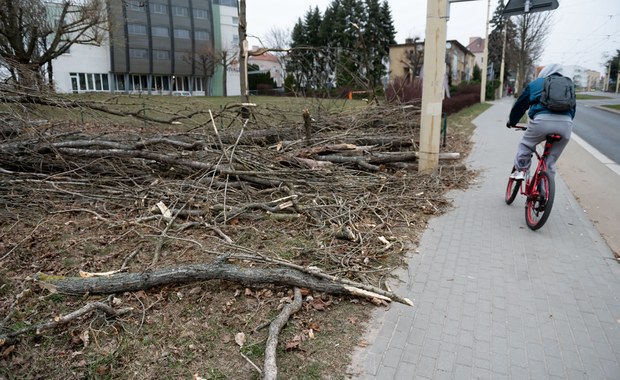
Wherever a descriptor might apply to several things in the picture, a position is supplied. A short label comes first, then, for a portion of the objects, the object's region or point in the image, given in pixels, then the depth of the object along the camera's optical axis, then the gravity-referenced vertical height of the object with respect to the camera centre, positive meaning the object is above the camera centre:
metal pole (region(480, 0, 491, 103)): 30.10 +2.84
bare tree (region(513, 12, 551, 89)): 41.10 +6.08
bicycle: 4.77 -1.08
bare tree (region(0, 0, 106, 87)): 16.62 +3.43
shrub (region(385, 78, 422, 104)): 11.19 +0.25
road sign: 6.39 +1.39
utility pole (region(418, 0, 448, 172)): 7.08 +0.29
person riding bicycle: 4.84 -0.25
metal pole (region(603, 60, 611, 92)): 81.29 +3.41
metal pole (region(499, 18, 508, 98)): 39.00 +2.54
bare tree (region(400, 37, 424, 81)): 38.43 +4.35
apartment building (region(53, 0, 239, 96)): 49.69 +5.69
